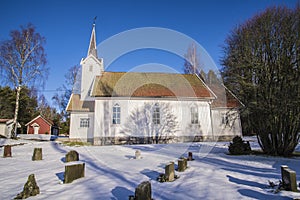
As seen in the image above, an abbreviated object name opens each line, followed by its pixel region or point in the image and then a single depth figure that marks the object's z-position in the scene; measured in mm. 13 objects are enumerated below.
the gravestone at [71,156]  9102
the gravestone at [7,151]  10765
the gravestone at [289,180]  4941
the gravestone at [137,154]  10367
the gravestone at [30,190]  4633
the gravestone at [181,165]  7418
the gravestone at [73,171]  5801
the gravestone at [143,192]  4066
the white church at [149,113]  18984
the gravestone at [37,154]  9812
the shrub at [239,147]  11461
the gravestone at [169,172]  6129
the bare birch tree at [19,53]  21438
